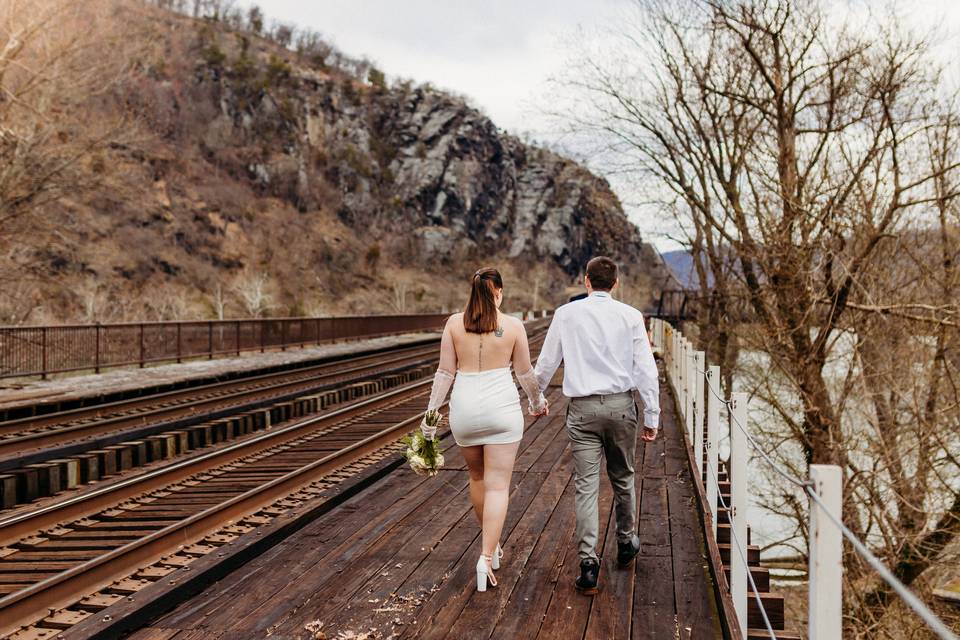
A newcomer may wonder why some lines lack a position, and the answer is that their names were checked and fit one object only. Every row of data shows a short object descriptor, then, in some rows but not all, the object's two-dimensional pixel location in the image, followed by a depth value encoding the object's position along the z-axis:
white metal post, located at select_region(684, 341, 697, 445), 9.70
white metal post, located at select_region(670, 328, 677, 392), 16.70
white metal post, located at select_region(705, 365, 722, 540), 6.48
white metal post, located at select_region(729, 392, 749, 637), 4.44
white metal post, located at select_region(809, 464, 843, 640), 2.52
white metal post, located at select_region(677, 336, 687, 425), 12.31
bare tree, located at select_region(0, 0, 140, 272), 23.89
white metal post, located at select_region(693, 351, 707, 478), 8.40
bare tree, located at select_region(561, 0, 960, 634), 16.36
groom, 4.98
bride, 4.84
